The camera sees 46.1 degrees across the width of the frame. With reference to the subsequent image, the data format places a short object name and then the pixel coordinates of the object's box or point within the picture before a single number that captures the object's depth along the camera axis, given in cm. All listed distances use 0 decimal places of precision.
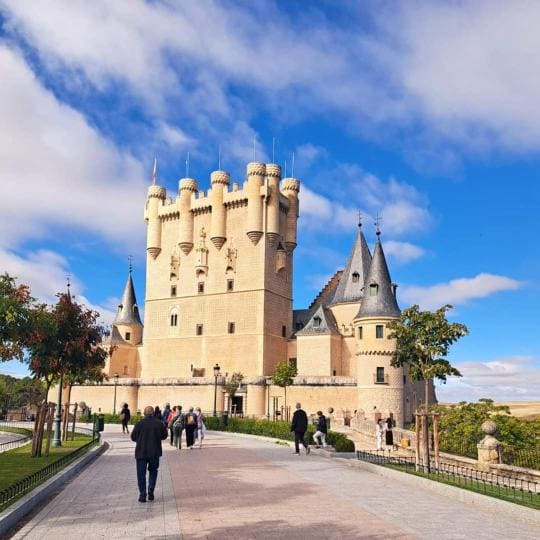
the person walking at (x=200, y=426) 2412
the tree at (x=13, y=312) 1828
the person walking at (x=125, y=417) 3247
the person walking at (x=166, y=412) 2794
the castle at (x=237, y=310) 5297
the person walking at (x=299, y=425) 2116
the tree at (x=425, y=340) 2742
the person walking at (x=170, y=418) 2659
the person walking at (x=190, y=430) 2328
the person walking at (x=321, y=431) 2295
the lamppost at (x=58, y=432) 2255
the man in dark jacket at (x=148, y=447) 1134
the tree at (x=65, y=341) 2356
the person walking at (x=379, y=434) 2640
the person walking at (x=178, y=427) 2359
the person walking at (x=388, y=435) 2956
